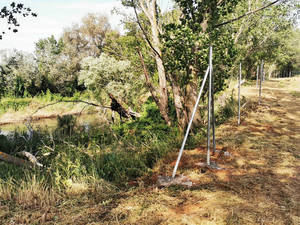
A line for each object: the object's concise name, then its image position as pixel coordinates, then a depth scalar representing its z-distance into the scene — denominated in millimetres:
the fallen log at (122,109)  8383
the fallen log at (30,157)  5413
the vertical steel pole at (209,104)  3838
